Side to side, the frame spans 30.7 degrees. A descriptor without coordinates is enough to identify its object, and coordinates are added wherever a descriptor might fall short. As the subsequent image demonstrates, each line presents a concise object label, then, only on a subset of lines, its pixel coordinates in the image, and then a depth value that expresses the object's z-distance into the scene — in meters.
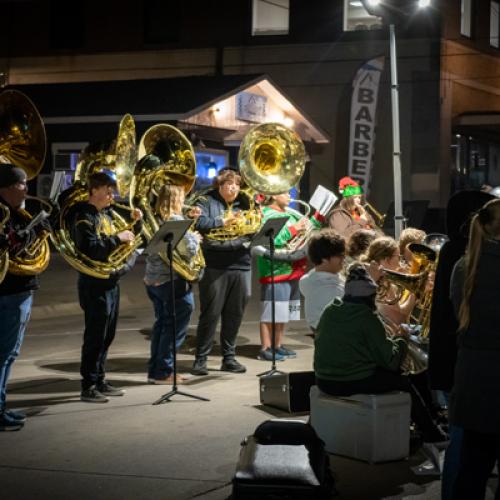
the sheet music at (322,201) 10.85
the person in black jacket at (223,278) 9.07
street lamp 13.08
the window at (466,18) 25.70
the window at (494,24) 27.27
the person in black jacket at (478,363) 4.12
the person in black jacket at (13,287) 6.68
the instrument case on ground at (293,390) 7.15
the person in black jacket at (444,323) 4.64
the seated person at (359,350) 5.78
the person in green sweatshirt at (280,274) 9.95
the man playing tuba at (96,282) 7.59
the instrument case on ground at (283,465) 4.69
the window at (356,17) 24.52
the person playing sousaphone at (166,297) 8.47
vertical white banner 22.88
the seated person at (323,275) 6.94
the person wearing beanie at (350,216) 11.62
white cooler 5.82
